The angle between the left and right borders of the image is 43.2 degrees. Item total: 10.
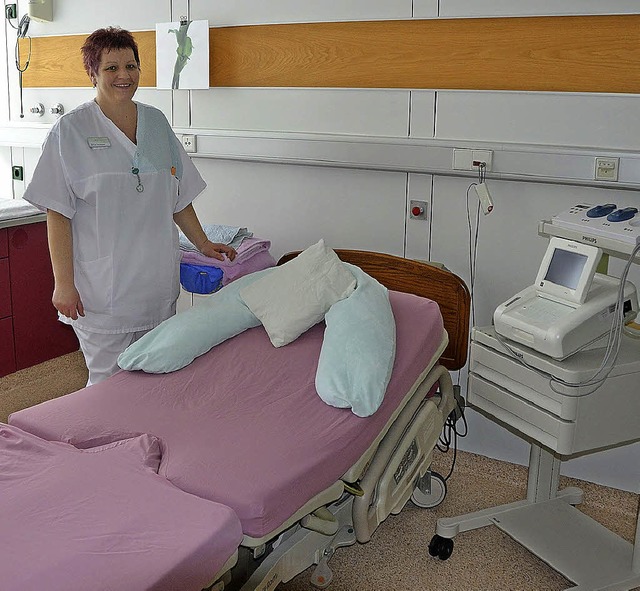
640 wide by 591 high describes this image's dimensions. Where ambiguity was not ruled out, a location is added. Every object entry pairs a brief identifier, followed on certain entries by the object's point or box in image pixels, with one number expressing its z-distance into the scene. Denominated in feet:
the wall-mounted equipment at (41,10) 12.29
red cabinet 11.88
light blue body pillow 7.04
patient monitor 7.16
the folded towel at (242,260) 10.03
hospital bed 5.87
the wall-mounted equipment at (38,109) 12.85
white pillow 8.21
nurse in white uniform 8.41
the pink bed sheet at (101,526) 4.72
